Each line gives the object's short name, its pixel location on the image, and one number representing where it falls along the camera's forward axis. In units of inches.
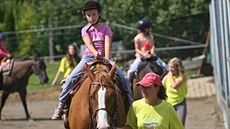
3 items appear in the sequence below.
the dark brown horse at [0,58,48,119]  778.2
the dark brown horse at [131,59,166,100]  553.0
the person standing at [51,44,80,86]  744.3
